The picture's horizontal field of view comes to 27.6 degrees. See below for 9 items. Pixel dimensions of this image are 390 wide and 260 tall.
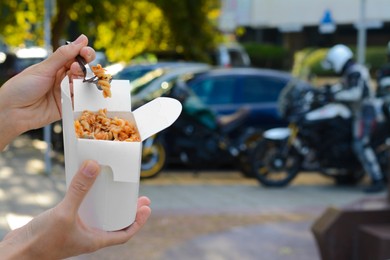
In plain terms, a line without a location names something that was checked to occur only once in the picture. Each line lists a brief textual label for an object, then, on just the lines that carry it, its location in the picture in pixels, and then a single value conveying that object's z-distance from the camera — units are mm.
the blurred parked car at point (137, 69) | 12812
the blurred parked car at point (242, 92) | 11633
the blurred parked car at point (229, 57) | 19844
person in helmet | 9727
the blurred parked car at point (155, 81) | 11164
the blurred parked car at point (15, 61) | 16531
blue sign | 16322
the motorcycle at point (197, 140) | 10648
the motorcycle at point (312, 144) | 10008
